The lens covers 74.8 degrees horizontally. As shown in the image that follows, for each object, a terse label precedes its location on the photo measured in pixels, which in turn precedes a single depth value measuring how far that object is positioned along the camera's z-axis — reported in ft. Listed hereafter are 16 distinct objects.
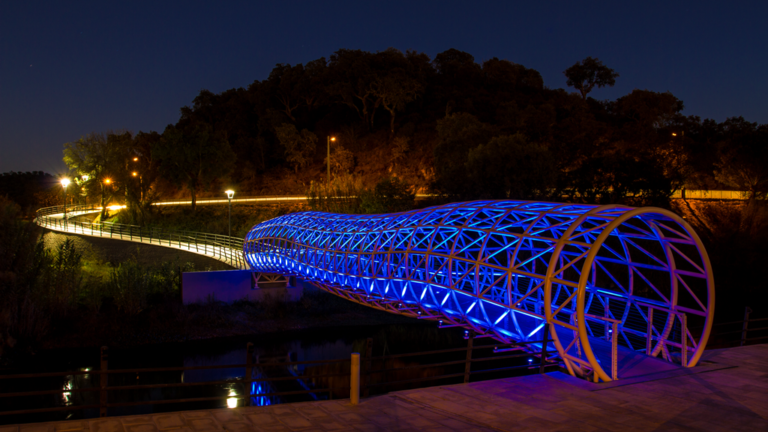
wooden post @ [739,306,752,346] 34.81
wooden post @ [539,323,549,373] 26.37
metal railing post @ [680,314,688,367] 28.76
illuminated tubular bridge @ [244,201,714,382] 29.04
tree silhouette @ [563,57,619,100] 265.54
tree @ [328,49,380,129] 213.21
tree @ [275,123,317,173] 200.44
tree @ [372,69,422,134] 204.03
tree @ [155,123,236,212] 150.41
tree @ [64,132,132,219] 159.43
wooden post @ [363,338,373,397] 23.30
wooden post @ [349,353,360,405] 21.80
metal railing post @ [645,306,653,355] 31.43
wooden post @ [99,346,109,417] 20.01
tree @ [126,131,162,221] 134.10
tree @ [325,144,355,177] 188.24
